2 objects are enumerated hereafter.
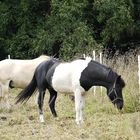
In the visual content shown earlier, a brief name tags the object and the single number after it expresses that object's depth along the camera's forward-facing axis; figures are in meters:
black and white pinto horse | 19.56
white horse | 26.81
